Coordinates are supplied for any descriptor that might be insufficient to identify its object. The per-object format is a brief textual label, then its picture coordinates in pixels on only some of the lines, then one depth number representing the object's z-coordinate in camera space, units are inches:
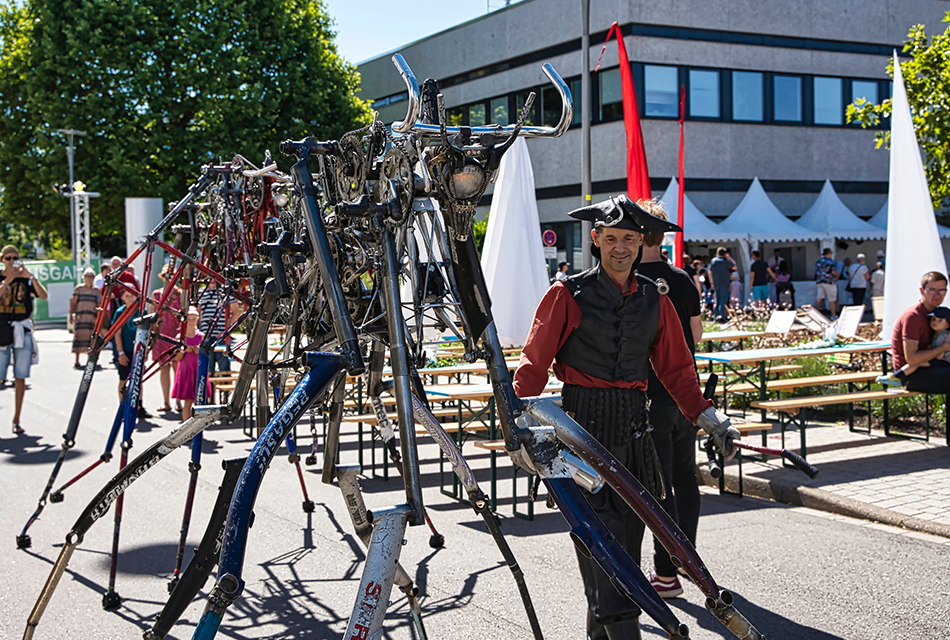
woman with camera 441.7
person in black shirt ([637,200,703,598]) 188.5
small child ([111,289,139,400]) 432.1
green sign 1364.4
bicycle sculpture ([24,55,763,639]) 94.5
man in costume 146.9
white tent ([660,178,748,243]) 997.2
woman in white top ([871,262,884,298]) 985.5
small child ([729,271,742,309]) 915.4
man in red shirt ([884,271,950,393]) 349.7
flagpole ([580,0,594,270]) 641.0
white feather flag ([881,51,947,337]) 423.5
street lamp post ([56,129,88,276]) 1111.0
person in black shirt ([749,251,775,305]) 919.0
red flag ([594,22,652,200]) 432.5
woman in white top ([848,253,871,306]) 982.4
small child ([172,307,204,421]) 468.4
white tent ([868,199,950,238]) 1151.8
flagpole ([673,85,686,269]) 489.7
